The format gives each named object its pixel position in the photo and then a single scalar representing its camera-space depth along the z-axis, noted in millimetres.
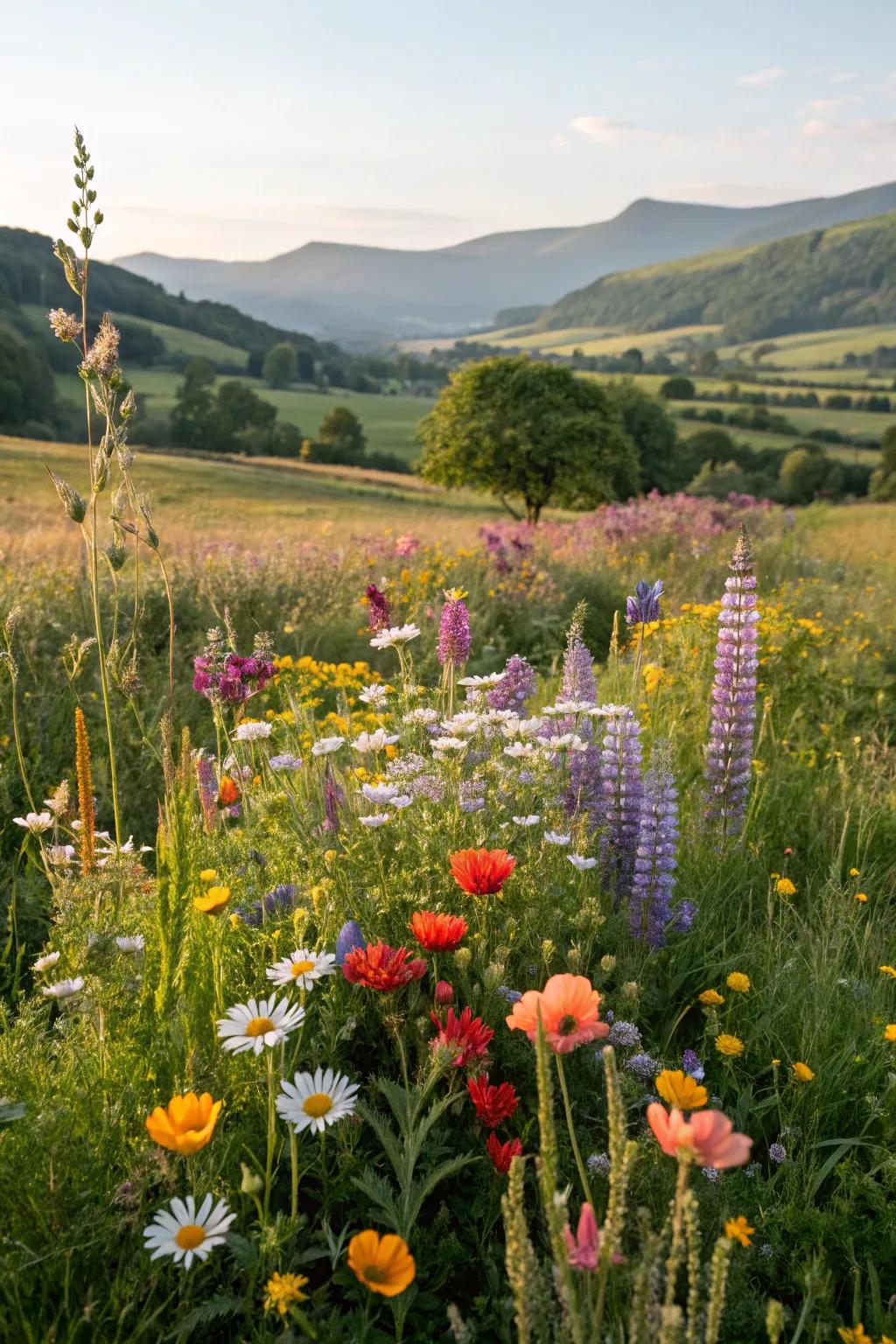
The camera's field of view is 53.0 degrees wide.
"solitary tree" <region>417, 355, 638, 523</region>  27203
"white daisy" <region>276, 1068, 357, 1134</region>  1601
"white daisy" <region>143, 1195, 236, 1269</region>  1447
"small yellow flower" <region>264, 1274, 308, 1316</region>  1405
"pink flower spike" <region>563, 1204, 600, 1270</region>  1226
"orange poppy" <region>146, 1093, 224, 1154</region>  1440
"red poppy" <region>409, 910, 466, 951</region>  1944
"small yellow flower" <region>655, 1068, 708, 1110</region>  1494
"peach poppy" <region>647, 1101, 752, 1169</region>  1107
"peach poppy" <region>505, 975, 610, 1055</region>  1486
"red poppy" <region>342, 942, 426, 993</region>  1871
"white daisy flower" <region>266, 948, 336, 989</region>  1858
